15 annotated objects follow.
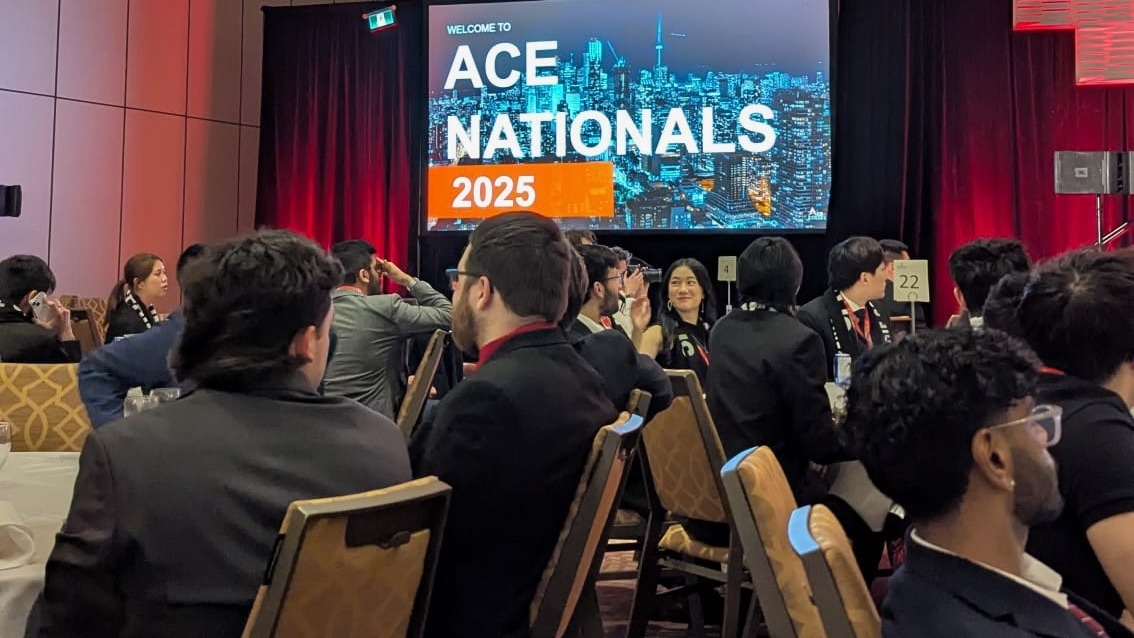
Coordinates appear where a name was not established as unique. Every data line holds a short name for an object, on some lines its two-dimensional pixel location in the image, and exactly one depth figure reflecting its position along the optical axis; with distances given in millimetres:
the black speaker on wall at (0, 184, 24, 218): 6816
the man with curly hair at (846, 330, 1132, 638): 1113
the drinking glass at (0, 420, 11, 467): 1794
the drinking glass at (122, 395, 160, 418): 2146
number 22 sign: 4219
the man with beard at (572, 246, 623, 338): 3406
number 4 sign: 6582
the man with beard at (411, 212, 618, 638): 1582
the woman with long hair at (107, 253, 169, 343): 4520
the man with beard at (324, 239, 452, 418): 3814
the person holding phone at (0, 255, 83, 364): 4070
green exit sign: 7965
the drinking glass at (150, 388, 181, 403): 2188
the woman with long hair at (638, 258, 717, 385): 4414
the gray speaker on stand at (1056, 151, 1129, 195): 5387
